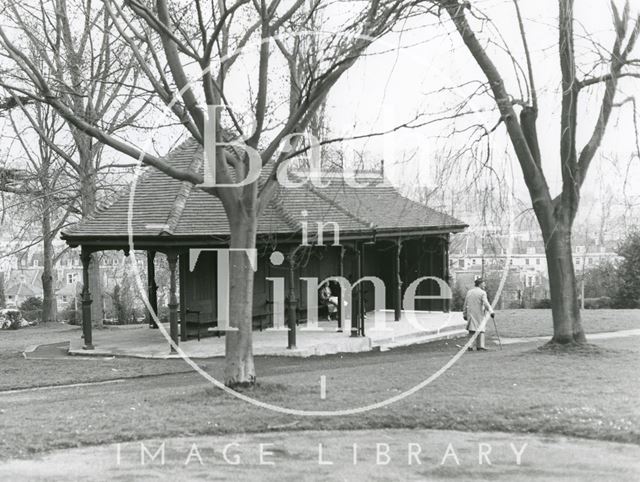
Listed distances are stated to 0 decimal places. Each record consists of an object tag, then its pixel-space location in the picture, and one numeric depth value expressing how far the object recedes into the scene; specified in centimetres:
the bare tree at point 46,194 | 2822
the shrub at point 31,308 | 4256
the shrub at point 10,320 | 3281
